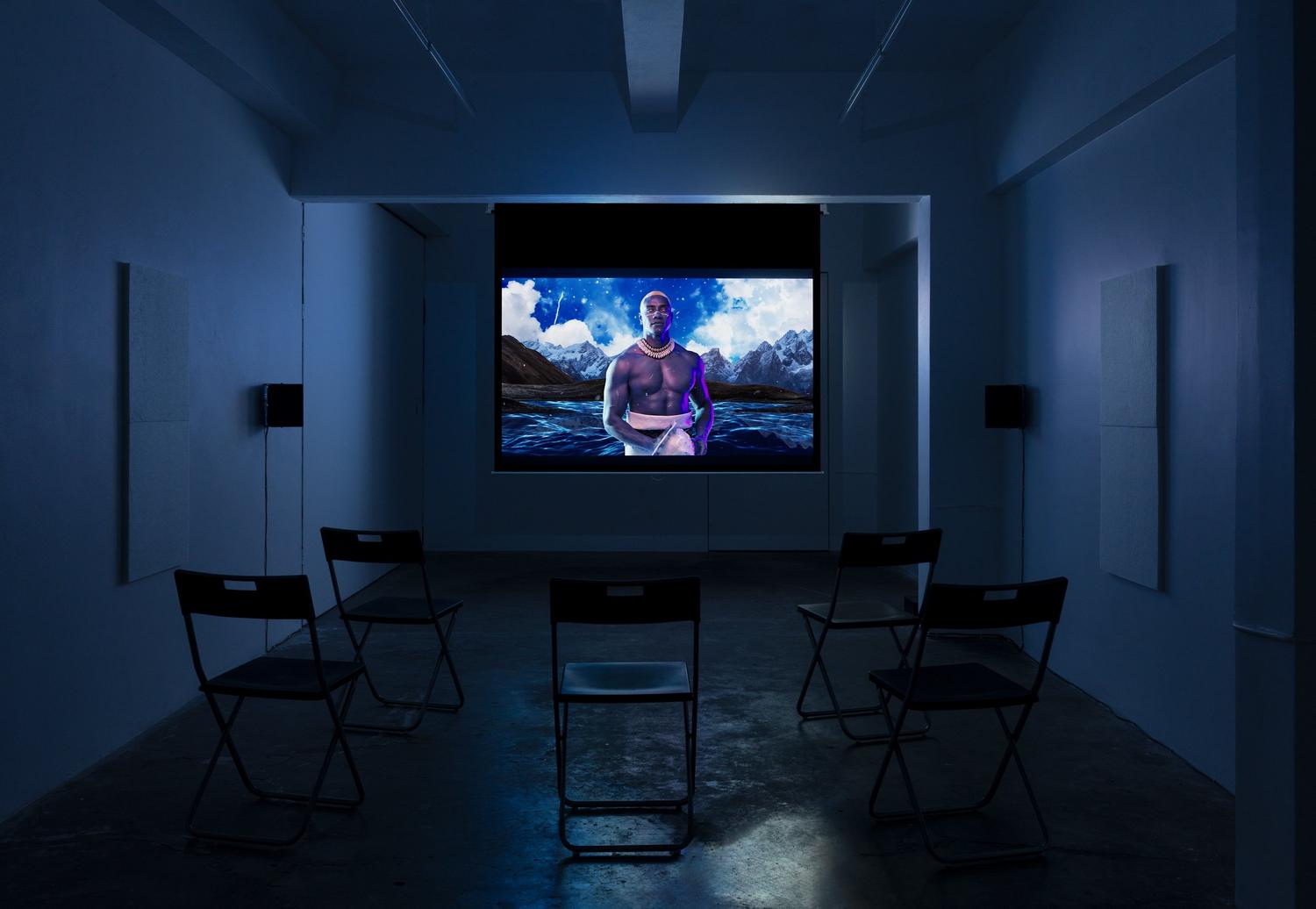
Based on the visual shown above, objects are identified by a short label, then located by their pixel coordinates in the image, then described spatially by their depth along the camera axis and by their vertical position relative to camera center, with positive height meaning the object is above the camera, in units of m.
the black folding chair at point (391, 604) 3.87 -0.63
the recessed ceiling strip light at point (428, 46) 4.14 +1.89
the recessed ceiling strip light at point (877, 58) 4.08 +1.86
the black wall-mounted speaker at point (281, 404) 5.10 +0.26
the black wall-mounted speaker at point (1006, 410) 5.13 +0.23
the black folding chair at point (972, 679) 2.66 -0.69
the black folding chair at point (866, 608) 3.73 -0.64
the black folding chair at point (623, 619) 2.76 -0.49
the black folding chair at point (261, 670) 2.74 -0.68
